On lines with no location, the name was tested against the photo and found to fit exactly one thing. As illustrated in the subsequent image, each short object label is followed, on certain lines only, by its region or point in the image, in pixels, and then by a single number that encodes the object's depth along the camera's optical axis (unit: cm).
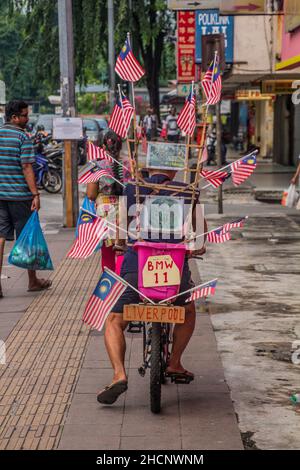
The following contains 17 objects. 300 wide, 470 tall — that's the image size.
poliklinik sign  4562
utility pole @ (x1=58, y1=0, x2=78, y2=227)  2972
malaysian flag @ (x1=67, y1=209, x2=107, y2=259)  1251
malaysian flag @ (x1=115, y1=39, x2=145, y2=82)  1274
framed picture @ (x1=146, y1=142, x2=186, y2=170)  1253
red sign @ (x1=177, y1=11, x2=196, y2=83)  6093
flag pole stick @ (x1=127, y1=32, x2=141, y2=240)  1229
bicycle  1185
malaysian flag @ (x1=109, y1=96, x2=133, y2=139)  1283
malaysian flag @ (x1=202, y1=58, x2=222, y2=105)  1275
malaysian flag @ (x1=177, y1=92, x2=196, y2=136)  1288
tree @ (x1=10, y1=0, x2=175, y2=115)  5998
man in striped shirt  1949
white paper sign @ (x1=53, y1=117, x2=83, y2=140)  2978
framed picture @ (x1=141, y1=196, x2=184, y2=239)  1232
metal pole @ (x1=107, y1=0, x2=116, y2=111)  6126
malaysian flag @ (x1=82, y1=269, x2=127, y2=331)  1234
